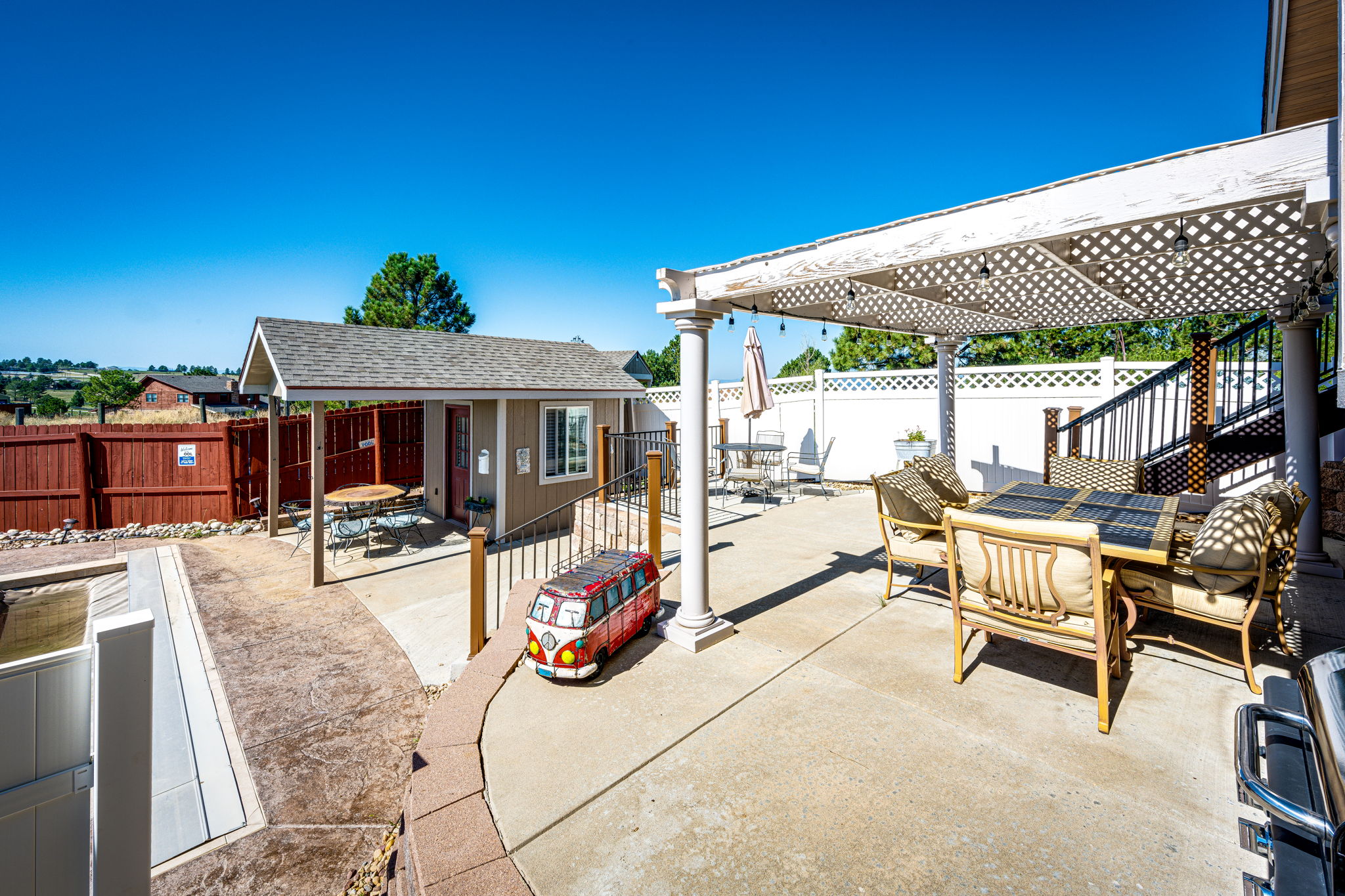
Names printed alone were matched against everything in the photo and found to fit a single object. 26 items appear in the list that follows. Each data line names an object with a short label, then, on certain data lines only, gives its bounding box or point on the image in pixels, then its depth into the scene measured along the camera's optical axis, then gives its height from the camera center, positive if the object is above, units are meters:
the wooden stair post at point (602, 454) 7.77 -0.21
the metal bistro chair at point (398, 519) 8.08 -1.14
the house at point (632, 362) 28.77 +3.93
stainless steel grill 0.86 -0.63
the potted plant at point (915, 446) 9.27 -0.16
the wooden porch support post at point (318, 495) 6.54 -0.64
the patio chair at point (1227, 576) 2.88 -0.78
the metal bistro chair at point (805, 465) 9.66 -0.55
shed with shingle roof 7.13 +1.12
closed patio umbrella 9.49 +0.94
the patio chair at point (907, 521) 4.11 -0.64
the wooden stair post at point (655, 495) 4.99 -0.51
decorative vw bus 3.09 -1.04
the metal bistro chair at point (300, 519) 7.92 -1.15
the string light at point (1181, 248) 2.47 +0.82
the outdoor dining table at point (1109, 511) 3.15 -0.58
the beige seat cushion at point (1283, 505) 3.11 -0.42
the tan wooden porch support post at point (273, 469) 8.69 -0.44
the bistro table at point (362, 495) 8.05 -0.80
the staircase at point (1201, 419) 5.83 +0.17
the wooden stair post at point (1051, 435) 7.47 +0.00
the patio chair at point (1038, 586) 2.61 -0.75
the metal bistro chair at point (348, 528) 7.72 -1.22
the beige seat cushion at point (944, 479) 5.20 -0.41
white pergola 2.03 +1.02
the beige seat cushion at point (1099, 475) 5.92 -0.44
